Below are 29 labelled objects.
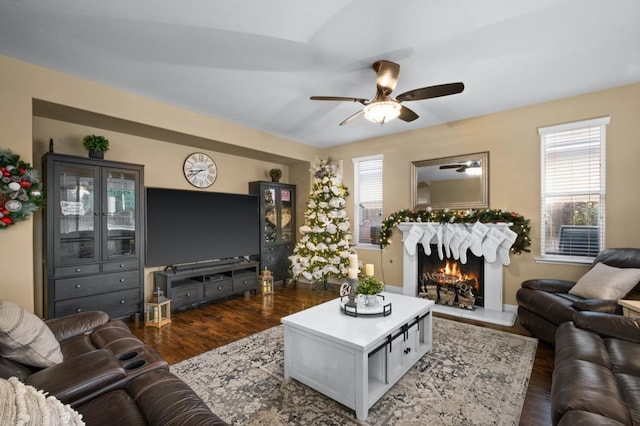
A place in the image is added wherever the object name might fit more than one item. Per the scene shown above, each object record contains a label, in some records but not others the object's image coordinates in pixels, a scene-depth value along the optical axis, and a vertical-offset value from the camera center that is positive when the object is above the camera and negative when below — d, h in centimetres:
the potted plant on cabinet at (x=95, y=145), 347 +78
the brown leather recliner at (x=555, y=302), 262 -86
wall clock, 477 +68
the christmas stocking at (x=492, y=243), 399 -42
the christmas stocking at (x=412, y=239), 468 -43
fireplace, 381 -133
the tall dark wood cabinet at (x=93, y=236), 322 -30
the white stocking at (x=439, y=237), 446 -38
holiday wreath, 264 +20
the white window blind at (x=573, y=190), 353 +28
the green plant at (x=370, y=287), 265 -67
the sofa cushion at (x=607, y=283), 274 -68
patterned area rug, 200 -137
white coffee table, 203 -106
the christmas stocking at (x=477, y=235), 409 -33
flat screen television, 417 -23
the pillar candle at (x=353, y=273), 274 -57
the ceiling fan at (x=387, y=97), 262 +104
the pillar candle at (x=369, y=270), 275 -55
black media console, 411 -105
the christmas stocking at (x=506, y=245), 389 -44
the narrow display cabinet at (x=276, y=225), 548 -25
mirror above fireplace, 431 +46
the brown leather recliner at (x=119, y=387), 132 -90
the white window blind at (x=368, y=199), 546 +24
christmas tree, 524 -37
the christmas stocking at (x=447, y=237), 438 -37
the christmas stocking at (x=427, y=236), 454 -37
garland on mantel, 388 -10
